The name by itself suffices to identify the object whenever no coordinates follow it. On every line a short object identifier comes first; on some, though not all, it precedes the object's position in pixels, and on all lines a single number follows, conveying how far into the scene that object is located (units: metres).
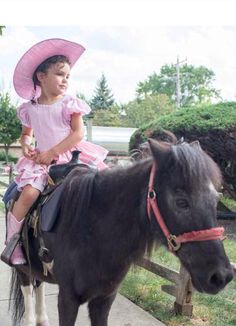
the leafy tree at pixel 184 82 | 84.22
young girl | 3.31
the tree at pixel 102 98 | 85.25
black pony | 2.14
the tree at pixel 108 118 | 69.44
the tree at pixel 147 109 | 62.31
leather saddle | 2.99
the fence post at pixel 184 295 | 4.23
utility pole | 45.73
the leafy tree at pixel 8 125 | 31.75
